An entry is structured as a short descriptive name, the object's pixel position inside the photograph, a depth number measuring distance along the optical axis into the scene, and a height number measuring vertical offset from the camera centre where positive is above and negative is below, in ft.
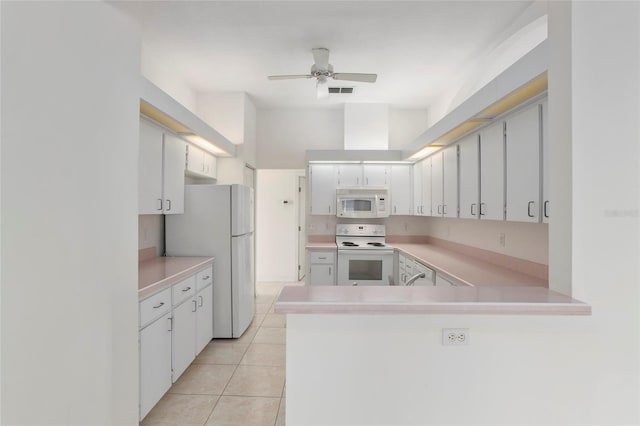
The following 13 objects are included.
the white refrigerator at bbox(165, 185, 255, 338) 11.73 -0.93
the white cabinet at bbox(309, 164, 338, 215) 15.94 +1.12
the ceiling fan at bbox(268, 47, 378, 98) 10.17 +4.40
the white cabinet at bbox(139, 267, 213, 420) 7.16 -3.17
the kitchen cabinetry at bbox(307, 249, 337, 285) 15.06 -2.56
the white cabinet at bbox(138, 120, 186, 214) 8.82 +1.19
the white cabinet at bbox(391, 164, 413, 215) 15.94 +1.15
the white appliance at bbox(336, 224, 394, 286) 14.94 -2.42
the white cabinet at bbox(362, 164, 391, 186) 15.92 +1.82
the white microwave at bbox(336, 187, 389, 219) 15.70 +0.27
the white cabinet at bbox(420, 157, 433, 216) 13.65 +1.03
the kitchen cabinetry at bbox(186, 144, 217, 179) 11.94 +1.92
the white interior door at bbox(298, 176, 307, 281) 20.75 -0.68
